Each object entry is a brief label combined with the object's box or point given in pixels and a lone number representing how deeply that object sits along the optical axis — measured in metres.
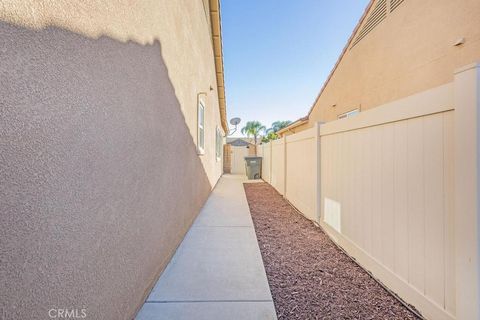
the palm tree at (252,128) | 36.41
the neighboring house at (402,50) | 4.83
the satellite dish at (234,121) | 17.98
